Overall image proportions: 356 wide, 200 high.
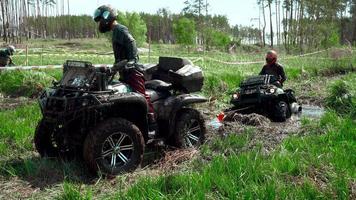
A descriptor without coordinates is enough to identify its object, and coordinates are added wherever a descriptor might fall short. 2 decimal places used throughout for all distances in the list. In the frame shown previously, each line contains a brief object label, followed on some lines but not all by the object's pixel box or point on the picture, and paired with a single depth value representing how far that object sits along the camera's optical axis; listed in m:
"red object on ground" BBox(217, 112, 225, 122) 8.96
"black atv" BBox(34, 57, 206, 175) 5.45
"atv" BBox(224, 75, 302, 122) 9.35
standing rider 6.09
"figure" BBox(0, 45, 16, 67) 16.44
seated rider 10.52
